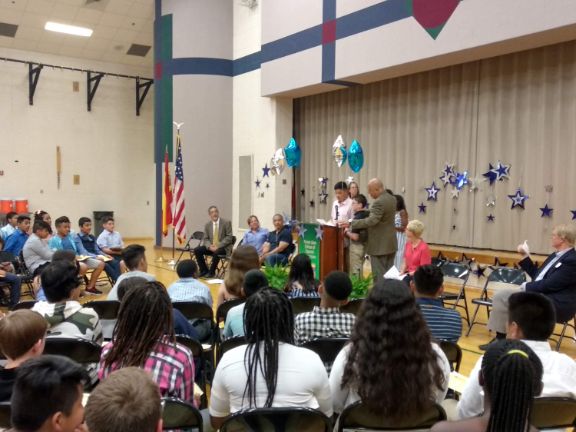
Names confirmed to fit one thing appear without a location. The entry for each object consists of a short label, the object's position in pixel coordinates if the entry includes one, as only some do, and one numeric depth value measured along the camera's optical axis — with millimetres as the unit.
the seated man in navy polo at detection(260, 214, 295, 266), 8156
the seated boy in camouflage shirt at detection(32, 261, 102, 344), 3039
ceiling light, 13289
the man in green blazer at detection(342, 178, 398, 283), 6266
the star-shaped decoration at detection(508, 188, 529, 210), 7715
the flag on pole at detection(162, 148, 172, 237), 10836
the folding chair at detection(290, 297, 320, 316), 3951
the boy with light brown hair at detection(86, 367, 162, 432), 1291
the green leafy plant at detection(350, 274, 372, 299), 5086
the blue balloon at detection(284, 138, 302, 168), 9898
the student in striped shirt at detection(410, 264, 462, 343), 3162
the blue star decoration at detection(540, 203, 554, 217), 7398
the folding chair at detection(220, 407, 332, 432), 1761
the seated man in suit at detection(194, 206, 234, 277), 9289
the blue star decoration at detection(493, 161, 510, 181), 7930
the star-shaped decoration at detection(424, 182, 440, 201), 9000
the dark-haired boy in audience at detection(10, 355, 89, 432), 1383
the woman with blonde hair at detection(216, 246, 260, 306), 4242
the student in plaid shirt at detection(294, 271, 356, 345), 2967
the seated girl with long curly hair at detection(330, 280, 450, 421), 1944
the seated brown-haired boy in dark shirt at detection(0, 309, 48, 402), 2166
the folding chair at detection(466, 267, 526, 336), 5727
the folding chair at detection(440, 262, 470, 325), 5828
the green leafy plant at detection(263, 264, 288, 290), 5577
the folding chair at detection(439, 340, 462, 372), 2818
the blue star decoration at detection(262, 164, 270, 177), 11391
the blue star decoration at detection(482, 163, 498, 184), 8078
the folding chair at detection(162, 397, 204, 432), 1879
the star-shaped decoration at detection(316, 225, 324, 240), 7355
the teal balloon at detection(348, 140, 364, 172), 8820
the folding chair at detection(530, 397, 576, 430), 1958
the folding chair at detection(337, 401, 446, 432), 1952
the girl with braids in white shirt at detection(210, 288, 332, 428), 2023
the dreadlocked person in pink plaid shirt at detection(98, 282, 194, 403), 2168
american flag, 10078
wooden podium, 7133
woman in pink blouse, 5723
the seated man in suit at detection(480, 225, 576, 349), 4531
